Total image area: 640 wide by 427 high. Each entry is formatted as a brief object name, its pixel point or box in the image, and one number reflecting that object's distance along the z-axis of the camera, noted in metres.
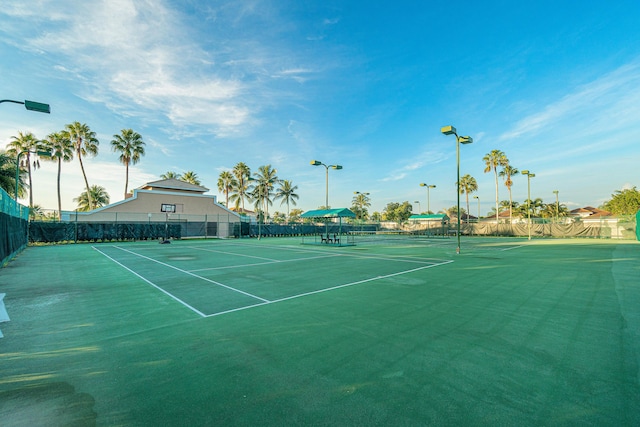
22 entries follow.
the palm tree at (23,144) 34.94
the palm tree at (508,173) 53.03
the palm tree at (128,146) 44.84
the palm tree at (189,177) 66.62
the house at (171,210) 33.75
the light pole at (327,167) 24.44
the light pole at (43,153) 16.41
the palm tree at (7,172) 26.16
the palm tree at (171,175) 70.81
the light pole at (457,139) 15.20
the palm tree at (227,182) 66.00
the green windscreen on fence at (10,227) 11.74
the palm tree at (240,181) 65.31
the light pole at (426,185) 42.56
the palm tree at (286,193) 68.94
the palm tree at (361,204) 94.75
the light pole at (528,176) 29.71
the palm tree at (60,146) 38.79
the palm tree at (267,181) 64.50
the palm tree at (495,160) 52.66
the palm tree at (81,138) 40.69
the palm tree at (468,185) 65.19
